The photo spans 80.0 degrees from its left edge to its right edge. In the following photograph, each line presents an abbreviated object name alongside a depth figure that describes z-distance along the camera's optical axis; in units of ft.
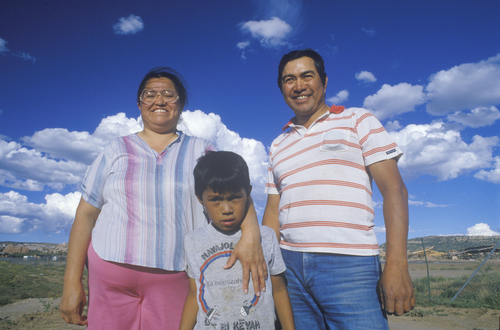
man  5.26
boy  4.98
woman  5.51
